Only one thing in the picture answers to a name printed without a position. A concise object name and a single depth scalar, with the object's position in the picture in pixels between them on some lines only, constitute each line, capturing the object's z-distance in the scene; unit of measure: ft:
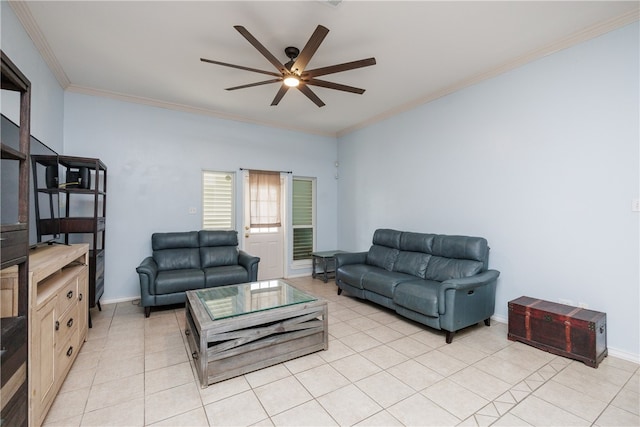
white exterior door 16.51
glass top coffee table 7.00
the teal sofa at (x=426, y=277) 9.18
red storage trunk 7.68
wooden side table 16.88
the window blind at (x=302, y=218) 18.44
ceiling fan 6.99
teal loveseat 11.17
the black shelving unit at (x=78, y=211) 9.27
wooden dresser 5.11
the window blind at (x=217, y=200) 15.60
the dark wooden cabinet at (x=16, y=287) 4.05
